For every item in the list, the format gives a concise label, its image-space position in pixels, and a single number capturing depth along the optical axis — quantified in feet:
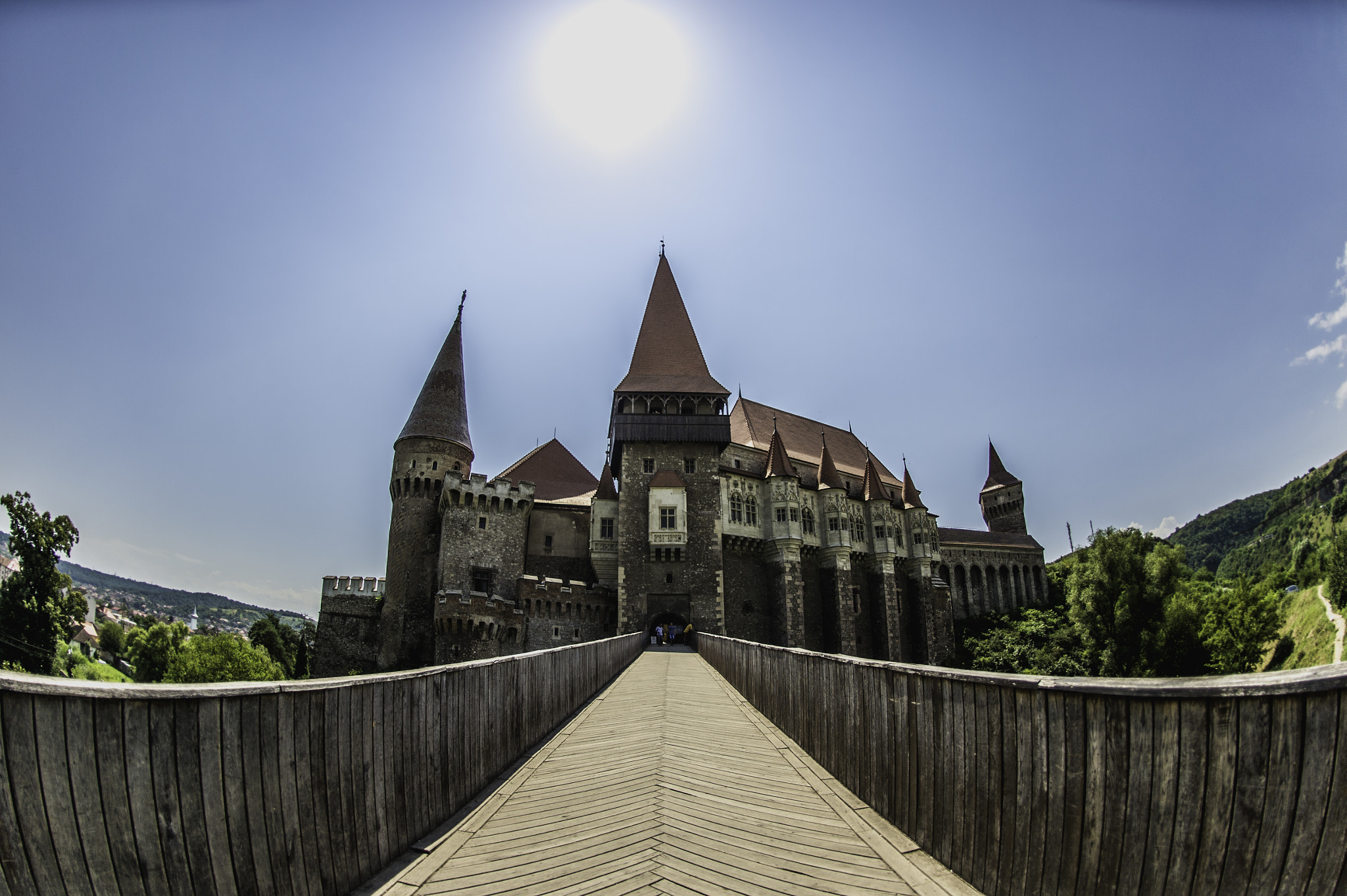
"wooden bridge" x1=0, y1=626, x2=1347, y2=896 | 7.40
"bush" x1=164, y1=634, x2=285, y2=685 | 94.73
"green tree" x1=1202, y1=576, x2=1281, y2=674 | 92.32
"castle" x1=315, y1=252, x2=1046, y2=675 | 92.17
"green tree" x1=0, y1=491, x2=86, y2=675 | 92.38
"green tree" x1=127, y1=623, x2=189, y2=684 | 163.94
